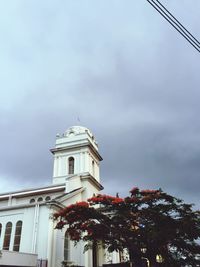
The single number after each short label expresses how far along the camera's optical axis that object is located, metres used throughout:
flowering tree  16.38
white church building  22.42
